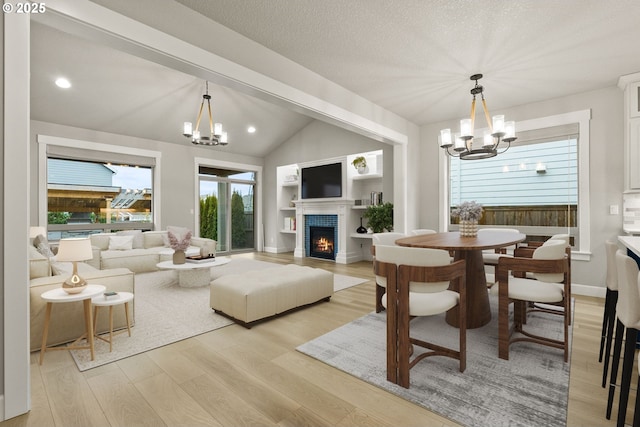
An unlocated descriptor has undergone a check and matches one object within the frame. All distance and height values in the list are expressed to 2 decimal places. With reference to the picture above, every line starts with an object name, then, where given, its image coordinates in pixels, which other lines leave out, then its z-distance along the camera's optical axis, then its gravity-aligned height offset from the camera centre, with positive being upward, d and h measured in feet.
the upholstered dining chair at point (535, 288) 7.15 -1.89
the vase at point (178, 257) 13.63 -2.05
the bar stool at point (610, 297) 6.41 -1.95
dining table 8.91 -2.10
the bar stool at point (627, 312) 4.49 -1.58
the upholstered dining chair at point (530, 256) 8.41 -1.52
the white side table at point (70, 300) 7.04 -2.17
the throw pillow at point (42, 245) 11.90 -1.35
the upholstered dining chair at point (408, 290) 6.14 -1.65
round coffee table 13.61 -2.90
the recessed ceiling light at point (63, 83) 14.74 +6.40
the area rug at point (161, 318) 7.77 -3.57
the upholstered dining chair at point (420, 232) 13.06 -0.91
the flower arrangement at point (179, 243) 13.73 -1.43
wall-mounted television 22.29 +2.31
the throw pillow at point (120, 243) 17.75 -1.86
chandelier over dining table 9.73 +2.51
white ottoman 9.45 -2.75
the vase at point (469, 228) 10.50 -0.59
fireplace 22.68 -2.40
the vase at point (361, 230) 21.73 -1.36
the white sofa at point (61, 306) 7.75 -2.50
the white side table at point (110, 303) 7.82 -2.36
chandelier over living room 16.55 +4.11
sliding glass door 24.75 +0.31
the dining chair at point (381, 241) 10.34 -1.08
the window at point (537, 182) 13.53 +1.49
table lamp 7.18 -1.03
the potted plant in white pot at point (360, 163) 21.40 +3.41
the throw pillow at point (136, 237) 18.60 -1.56
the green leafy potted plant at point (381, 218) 18.88 -0.43
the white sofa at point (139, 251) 16.06 -2.29
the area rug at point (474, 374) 5.38 -3.57
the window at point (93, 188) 17.63 +1.55
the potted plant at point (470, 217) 10.47 -0.21
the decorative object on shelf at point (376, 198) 20.86 +0.91
